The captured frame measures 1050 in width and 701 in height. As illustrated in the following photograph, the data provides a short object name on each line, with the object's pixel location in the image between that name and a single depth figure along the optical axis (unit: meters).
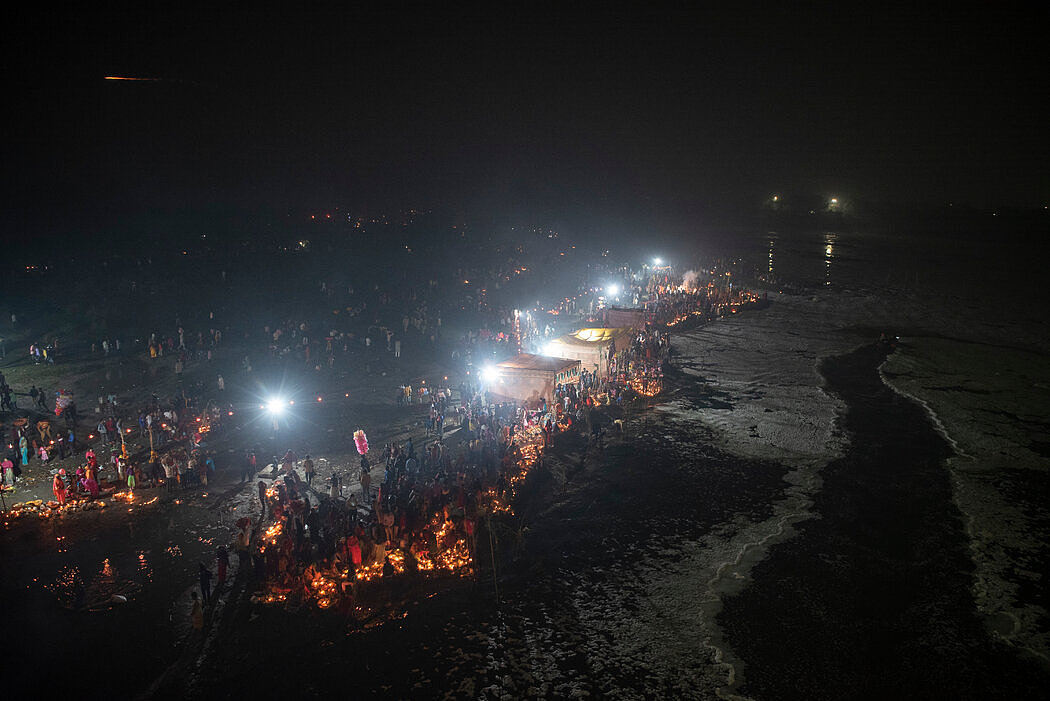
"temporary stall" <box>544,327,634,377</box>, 26.41
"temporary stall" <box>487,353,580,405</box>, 22.77
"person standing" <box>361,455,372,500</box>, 16.30
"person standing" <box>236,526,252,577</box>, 12.91
